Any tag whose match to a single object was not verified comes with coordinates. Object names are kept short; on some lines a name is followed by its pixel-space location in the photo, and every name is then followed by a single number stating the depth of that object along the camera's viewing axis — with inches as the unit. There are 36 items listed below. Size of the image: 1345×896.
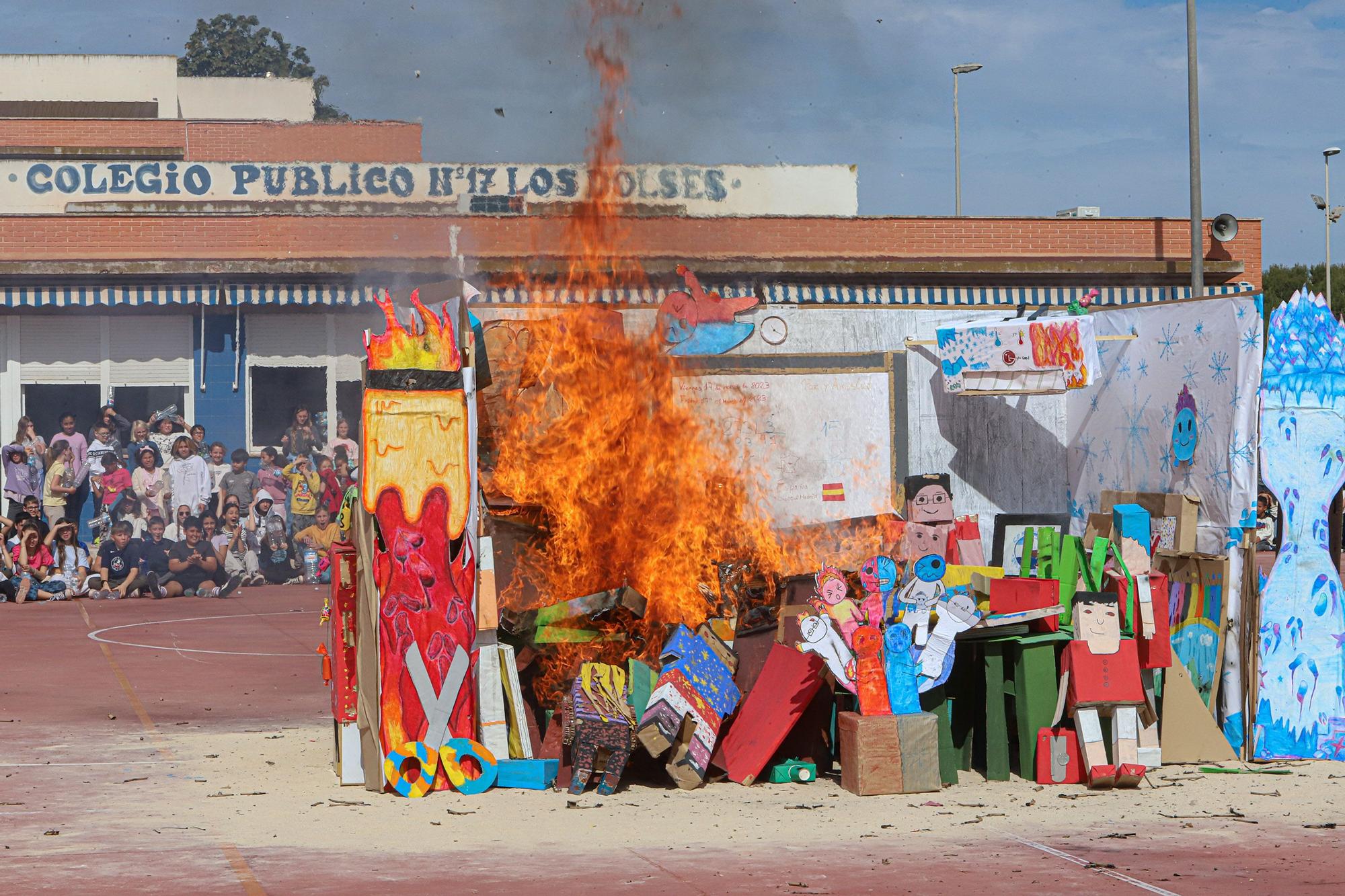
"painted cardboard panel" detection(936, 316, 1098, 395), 507.5
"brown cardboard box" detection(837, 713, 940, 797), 368.5
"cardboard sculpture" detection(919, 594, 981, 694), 378.3
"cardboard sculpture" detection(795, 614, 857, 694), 376.5
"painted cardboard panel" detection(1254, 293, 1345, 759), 413.4
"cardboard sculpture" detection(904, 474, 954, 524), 534.6
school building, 994.7
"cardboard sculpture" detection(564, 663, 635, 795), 366.3
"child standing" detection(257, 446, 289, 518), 941.8
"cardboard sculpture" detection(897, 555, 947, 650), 382.3
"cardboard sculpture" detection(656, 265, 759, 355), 545.0
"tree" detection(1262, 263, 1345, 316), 2490.9
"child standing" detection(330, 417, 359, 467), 982.4
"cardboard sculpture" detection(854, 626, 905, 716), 374.3
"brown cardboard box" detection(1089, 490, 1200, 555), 435.5
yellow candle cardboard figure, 371.9
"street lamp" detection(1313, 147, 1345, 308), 2076.8
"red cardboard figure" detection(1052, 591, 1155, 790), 378.6
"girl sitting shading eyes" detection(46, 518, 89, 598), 842.8
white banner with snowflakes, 420.8
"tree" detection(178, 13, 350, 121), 2755.9
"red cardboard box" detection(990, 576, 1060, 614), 389.4
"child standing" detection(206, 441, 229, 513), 930.7
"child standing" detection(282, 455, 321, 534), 931.3
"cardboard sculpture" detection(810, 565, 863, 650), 380.8
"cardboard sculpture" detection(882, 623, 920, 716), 376.8
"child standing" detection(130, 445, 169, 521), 910.4
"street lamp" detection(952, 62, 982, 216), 2042.3
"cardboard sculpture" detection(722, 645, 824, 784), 381.7
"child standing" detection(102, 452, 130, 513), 908.0
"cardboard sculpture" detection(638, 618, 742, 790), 370.6
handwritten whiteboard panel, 551.8
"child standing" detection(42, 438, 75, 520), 920.9
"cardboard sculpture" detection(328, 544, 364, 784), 377.1
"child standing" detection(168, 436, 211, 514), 919.7
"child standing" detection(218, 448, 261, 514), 923.4
